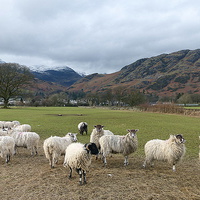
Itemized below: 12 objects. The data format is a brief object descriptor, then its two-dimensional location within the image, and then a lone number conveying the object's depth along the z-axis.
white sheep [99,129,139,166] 8.51
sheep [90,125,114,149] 9.88
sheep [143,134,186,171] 7.69
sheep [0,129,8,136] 11.13
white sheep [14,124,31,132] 14.01
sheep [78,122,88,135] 17.33
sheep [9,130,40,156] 9.93
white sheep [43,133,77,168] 8.05
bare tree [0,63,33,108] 61.50
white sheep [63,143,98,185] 6.29
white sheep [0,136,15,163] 8.64
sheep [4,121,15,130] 17.15
